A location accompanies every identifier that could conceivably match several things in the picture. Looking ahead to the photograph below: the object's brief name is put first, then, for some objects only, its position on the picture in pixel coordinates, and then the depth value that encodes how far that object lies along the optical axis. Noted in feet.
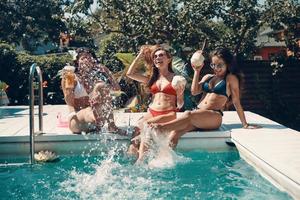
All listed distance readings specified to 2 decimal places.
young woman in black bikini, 22.27
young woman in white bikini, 21.53
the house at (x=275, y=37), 43.86
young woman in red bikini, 20.99
